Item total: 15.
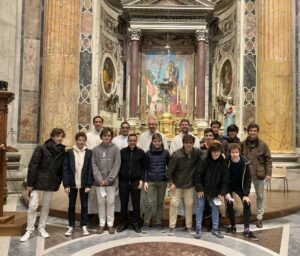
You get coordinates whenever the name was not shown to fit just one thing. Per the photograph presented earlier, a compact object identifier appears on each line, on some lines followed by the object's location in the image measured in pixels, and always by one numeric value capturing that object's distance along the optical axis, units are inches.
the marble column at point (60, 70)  328.0
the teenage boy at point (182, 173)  175.9
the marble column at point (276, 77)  330.5
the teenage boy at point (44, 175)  167.2
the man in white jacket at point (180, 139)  198.1
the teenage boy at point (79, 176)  173.5
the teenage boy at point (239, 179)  174.3
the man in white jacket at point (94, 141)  196.7
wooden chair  295.8
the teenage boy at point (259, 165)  190.9
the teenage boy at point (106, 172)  176.4
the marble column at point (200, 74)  443.4
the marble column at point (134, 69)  444.4
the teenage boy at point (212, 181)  173.5
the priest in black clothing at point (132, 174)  179.9
